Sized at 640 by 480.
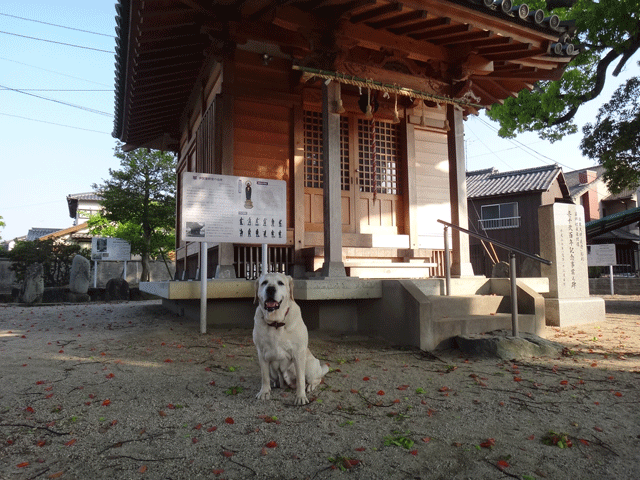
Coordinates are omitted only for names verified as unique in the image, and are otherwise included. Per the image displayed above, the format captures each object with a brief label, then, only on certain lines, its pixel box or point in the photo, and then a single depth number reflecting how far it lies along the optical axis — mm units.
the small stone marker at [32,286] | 13523
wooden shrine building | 6066
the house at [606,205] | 24188
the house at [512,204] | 23875
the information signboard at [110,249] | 17844
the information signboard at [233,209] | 5848
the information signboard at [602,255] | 16703
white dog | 3455
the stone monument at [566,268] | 7609
